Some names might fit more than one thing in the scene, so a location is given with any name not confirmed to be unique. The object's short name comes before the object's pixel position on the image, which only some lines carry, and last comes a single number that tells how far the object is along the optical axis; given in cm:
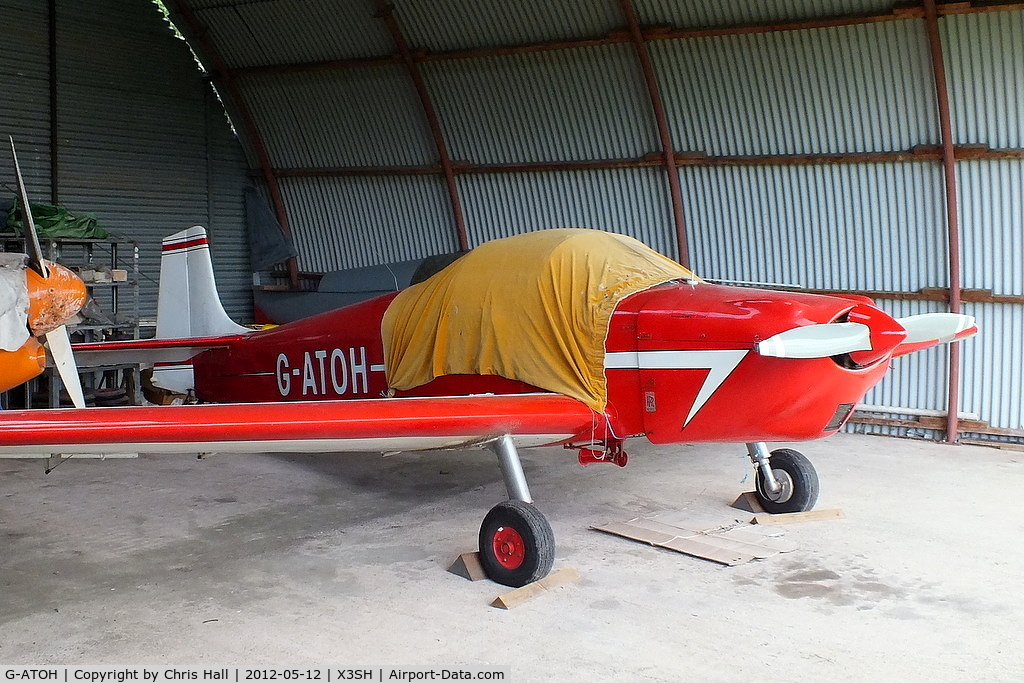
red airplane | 427
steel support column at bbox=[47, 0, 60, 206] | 1190
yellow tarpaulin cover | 513
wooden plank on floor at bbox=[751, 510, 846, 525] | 575
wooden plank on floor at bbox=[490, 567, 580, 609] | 438
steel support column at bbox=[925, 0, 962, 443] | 798
